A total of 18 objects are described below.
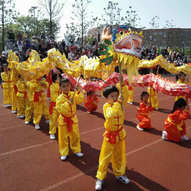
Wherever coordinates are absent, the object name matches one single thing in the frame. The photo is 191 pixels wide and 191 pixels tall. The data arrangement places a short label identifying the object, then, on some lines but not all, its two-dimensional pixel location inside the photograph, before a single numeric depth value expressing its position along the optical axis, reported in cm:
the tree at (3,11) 1848
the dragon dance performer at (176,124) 461
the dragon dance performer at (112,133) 300
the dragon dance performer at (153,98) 769
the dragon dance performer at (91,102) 727
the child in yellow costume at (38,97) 557
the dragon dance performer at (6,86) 774
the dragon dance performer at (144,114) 558
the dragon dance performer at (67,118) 379
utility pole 1845
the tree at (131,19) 2488
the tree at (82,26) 2006
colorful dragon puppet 269
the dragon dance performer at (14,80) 672
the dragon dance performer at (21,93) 647
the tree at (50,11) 1635
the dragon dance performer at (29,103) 575
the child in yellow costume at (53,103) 484
